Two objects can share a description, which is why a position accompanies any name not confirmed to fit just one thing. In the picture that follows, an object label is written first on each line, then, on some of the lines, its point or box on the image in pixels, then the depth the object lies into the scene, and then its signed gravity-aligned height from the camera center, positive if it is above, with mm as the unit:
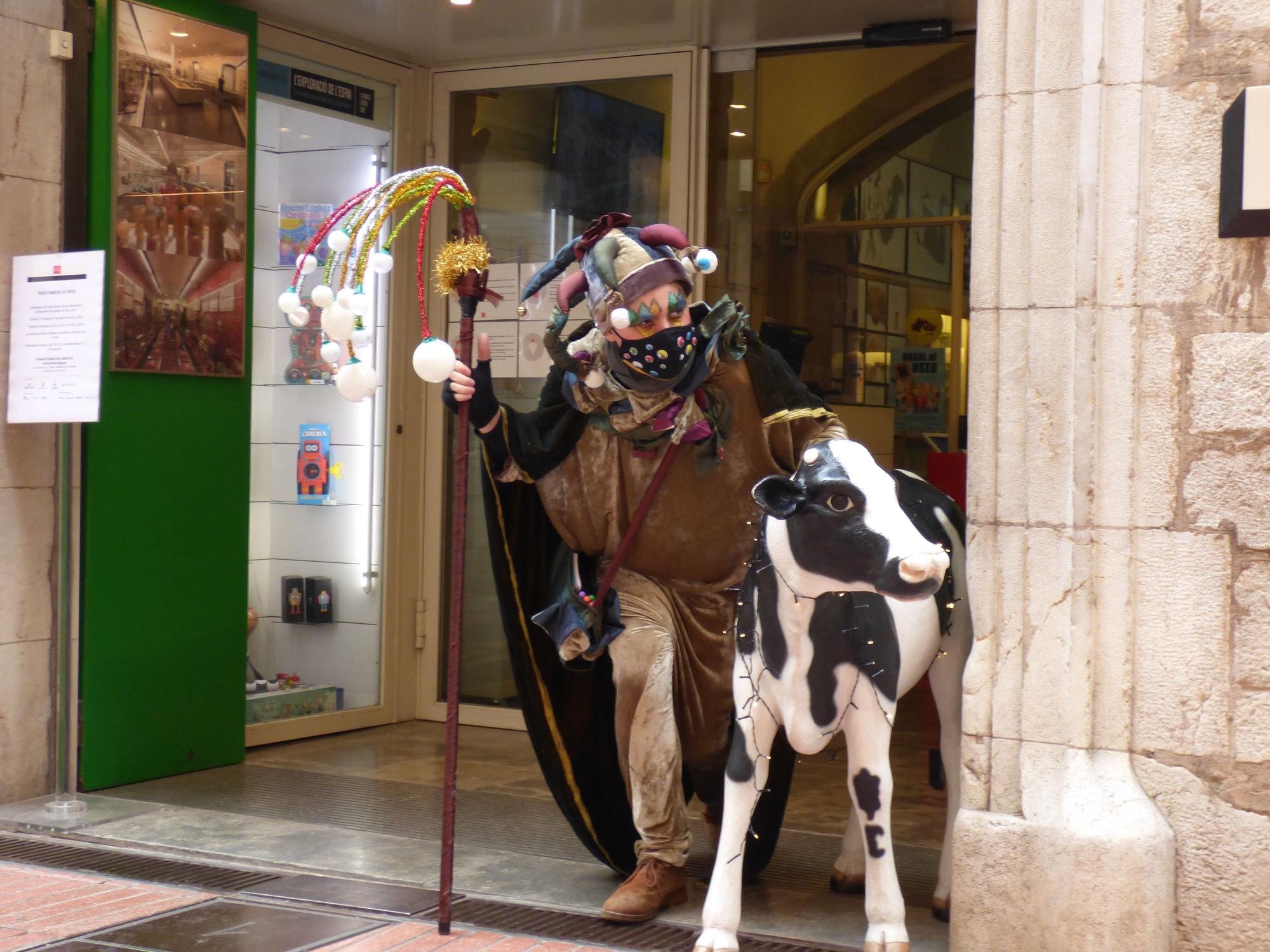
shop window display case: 6809 +0
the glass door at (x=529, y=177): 6762 +1370
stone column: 3367 -22
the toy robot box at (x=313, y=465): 6992 -38
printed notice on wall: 5012 +398
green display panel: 5578 +221
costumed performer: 3941 -141
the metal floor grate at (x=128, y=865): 4391 -1294
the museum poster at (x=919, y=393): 7617 +409
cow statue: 3232 -446
